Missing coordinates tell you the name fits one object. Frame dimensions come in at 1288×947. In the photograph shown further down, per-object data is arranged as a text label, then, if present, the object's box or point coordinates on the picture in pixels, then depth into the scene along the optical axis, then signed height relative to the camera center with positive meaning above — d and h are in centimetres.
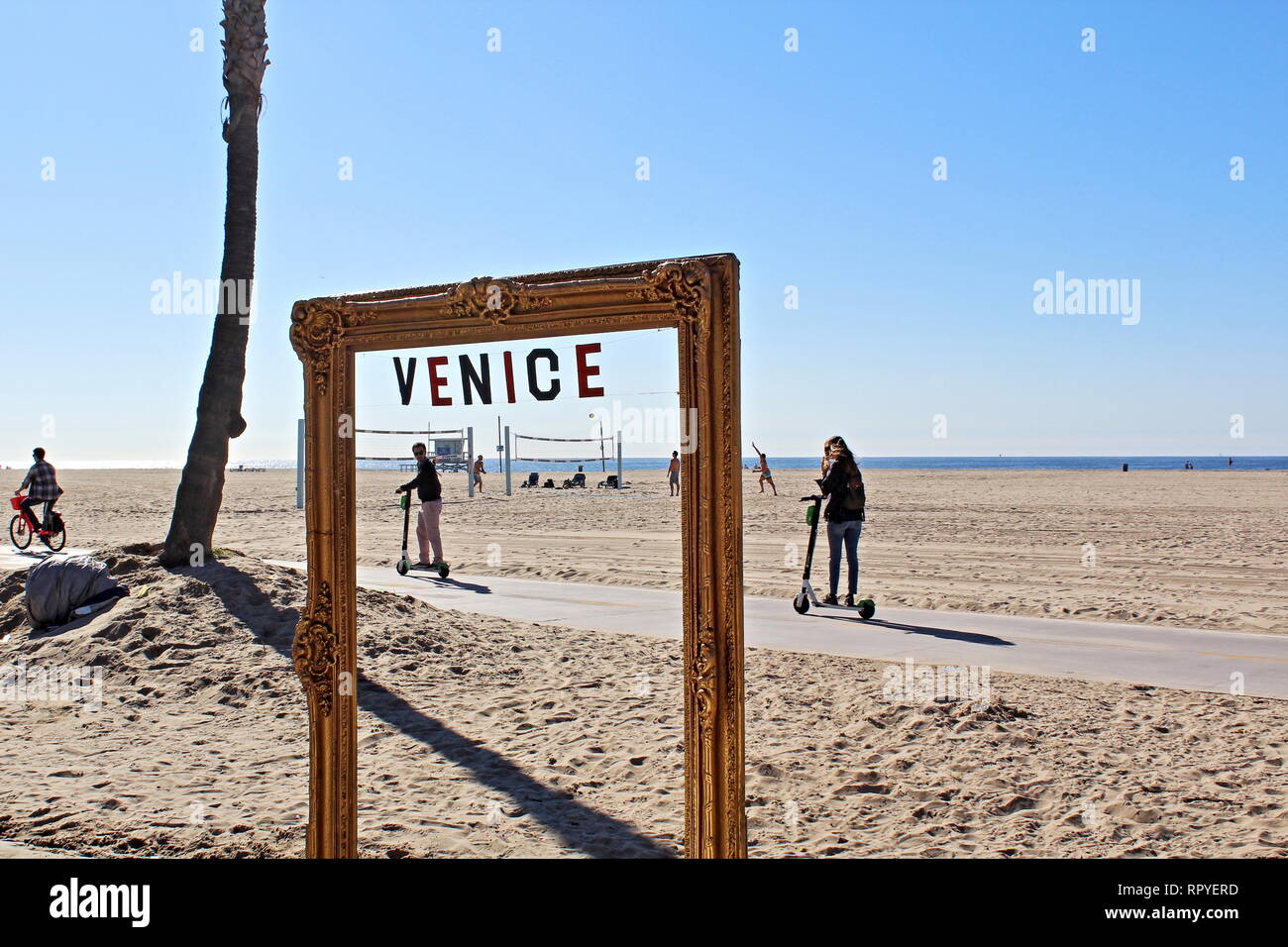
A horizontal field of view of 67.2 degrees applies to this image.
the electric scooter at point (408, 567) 1330 -127
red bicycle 1706 -88
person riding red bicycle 1697 -13
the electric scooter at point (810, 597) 993 -137
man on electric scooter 1272 -39
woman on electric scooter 1002 -33
